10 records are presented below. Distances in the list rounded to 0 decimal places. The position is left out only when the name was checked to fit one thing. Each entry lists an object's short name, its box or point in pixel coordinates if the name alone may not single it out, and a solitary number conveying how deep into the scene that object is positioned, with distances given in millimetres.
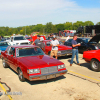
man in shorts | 8606
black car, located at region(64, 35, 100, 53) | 10469
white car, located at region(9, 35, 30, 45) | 15289
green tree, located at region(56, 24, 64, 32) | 143250
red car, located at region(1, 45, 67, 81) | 5055
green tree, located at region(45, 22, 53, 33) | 131625
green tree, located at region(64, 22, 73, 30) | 143875
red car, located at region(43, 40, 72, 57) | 10250
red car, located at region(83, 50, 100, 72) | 6773
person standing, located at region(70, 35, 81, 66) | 7863
